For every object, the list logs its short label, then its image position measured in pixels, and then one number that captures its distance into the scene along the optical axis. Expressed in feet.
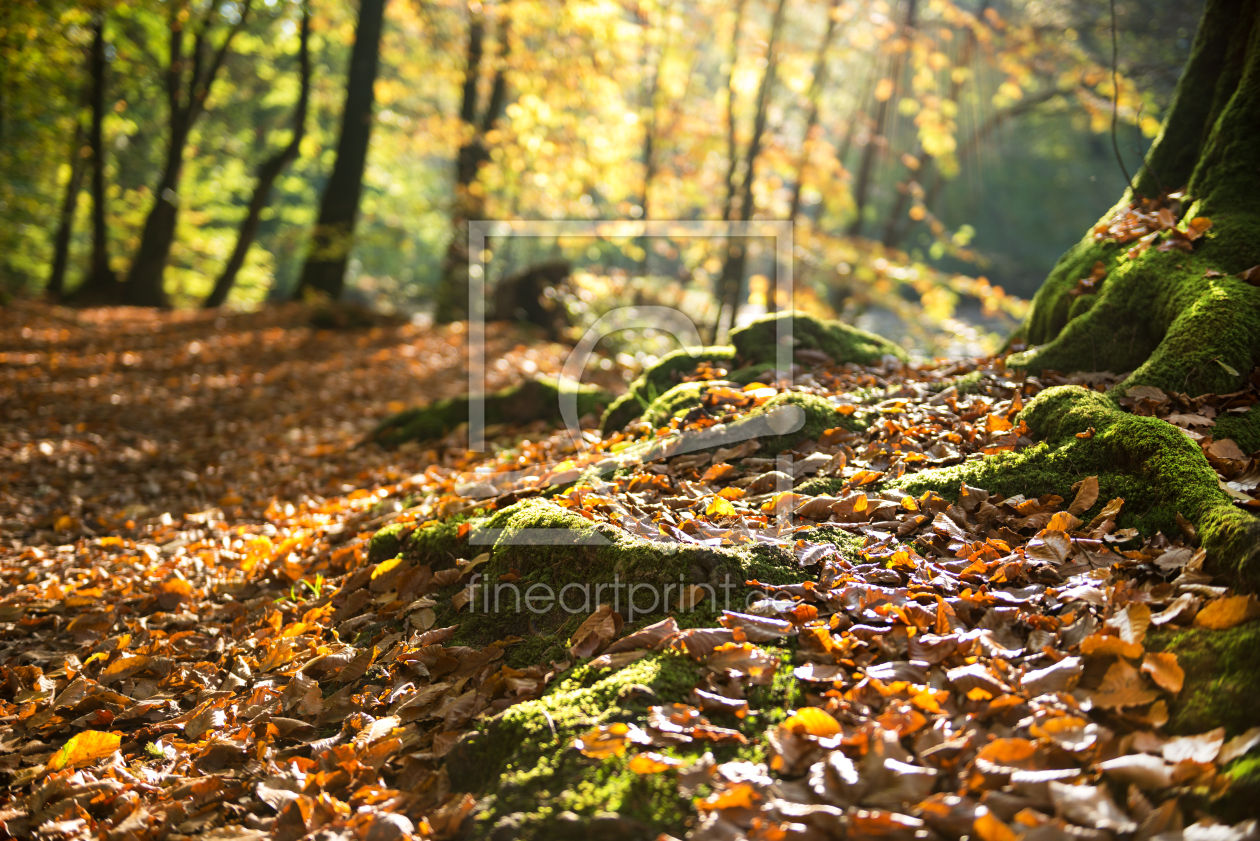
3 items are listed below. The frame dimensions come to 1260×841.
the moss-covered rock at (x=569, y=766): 5.74
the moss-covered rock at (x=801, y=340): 16.03
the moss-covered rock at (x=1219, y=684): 5.35
